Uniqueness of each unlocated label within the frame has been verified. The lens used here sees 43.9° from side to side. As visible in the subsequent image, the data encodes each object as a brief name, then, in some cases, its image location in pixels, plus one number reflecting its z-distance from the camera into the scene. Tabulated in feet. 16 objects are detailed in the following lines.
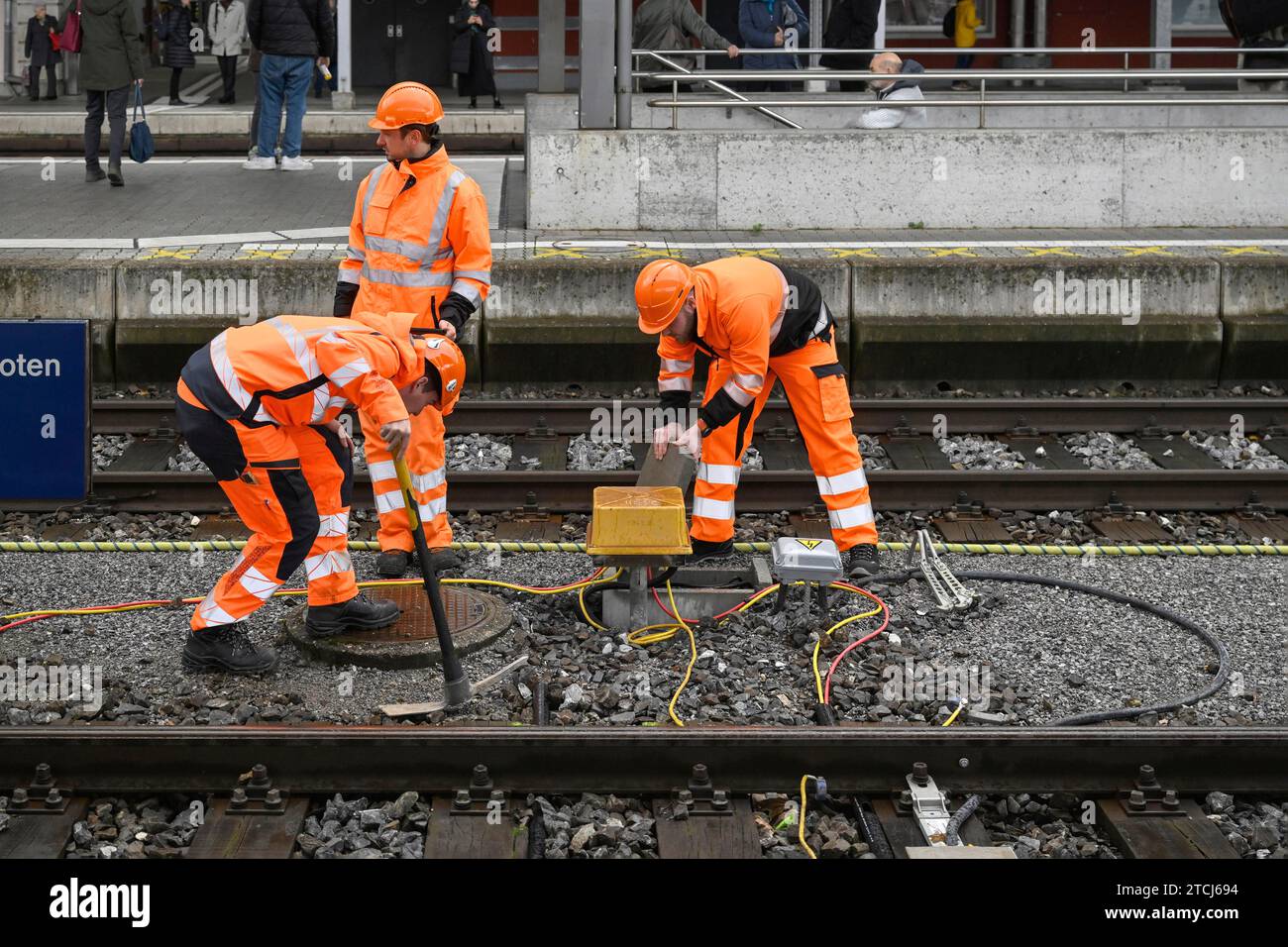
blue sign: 24.91
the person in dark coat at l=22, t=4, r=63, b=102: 81.66
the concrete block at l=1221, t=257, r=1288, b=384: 35.50
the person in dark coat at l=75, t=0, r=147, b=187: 46.68
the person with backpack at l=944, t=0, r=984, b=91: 79.77
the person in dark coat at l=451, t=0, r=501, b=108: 75.00
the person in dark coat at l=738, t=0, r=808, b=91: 59.98
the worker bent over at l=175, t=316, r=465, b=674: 19.01
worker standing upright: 24.43
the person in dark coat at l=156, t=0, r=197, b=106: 78.02
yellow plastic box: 21.90
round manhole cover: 20.95
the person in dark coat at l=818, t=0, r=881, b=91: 58.85
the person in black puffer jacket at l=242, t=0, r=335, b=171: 47.75
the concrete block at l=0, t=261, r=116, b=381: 34.30
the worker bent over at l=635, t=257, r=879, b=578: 22.89
